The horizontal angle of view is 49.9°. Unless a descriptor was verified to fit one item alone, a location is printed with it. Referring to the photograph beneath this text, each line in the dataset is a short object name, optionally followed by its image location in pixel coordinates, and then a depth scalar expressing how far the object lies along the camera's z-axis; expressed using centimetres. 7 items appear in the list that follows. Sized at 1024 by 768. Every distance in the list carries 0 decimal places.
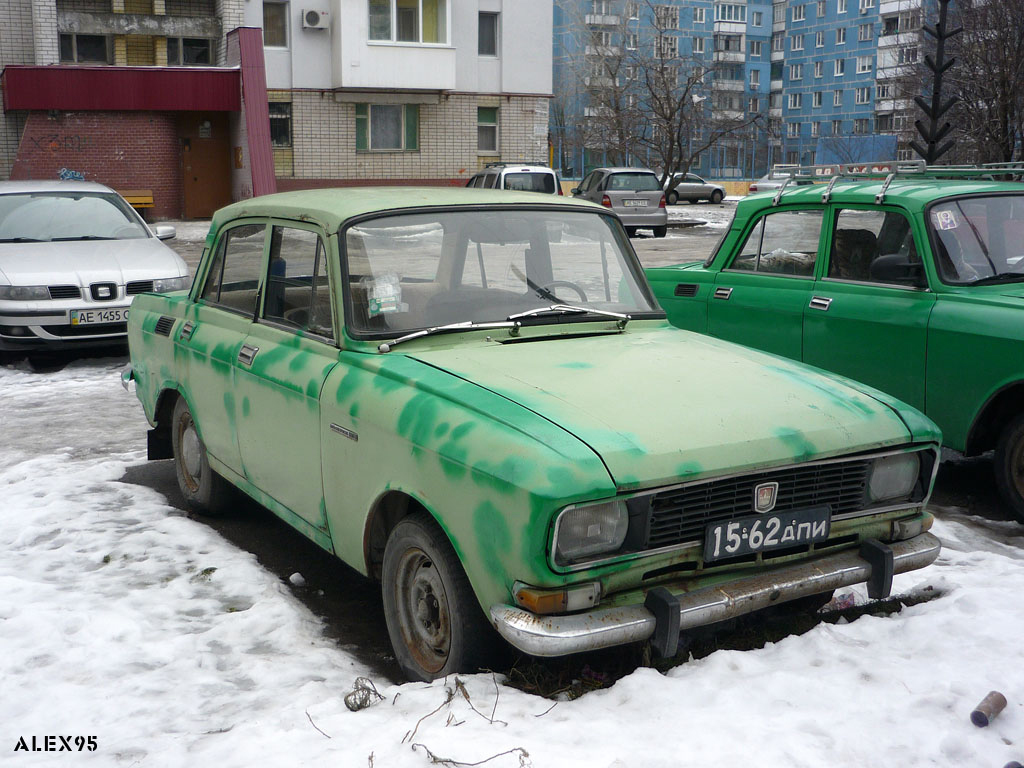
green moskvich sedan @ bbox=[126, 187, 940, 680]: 320
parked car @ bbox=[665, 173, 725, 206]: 5100
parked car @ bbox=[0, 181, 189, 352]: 979
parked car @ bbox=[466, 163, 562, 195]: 2519
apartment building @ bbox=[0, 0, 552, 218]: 3166
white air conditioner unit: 3466
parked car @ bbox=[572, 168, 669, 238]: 2817
